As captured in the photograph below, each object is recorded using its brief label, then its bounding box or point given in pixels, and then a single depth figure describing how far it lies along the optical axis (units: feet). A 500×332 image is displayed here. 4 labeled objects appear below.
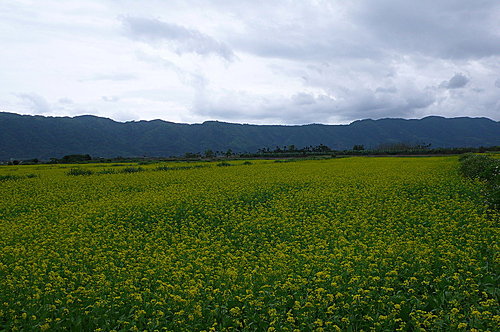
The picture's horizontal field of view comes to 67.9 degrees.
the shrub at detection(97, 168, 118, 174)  129.31
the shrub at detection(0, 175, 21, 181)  109.57
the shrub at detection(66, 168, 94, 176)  122.94
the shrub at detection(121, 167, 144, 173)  135.05
